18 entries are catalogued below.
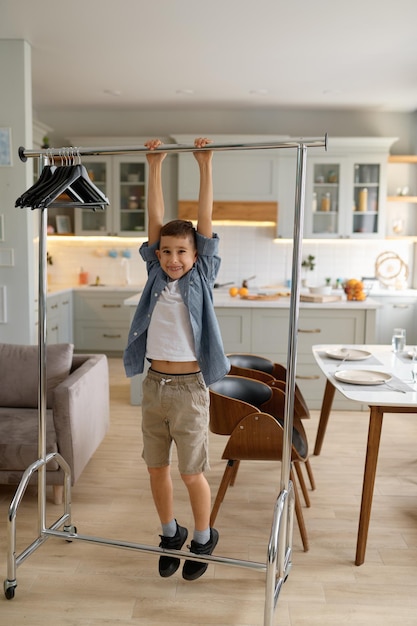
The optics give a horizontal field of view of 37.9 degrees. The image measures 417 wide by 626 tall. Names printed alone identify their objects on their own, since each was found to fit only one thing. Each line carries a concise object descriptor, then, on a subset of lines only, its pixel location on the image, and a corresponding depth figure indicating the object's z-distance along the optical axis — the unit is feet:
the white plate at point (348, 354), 10.69
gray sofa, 9.71
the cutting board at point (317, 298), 15.74
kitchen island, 15.66
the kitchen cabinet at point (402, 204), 22.75
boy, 7.23
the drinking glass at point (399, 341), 11.35
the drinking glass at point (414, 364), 9.33
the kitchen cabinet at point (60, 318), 19.79
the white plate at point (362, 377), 8.91
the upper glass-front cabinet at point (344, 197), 21.97
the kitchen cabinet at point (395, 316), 21.08
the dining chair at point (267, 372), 10.19
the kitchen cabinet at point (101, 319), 22.30
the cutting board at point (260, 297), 16.34
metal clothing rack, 6.58
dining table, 8.13
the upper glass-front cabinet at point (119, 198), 22.70
